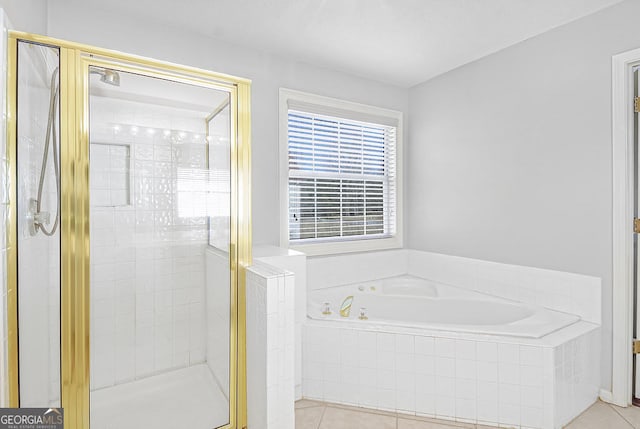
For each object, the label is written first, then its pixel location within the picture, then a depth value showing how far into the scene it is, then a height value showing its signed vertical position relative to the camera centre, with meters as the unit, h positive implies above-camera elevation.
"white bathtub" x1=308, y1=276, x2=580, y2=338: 2.47 -0.72
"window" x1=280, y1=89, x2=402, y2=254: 3.00 +0.37
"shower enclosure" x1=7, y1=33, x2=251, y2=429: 1.39 -0.10
